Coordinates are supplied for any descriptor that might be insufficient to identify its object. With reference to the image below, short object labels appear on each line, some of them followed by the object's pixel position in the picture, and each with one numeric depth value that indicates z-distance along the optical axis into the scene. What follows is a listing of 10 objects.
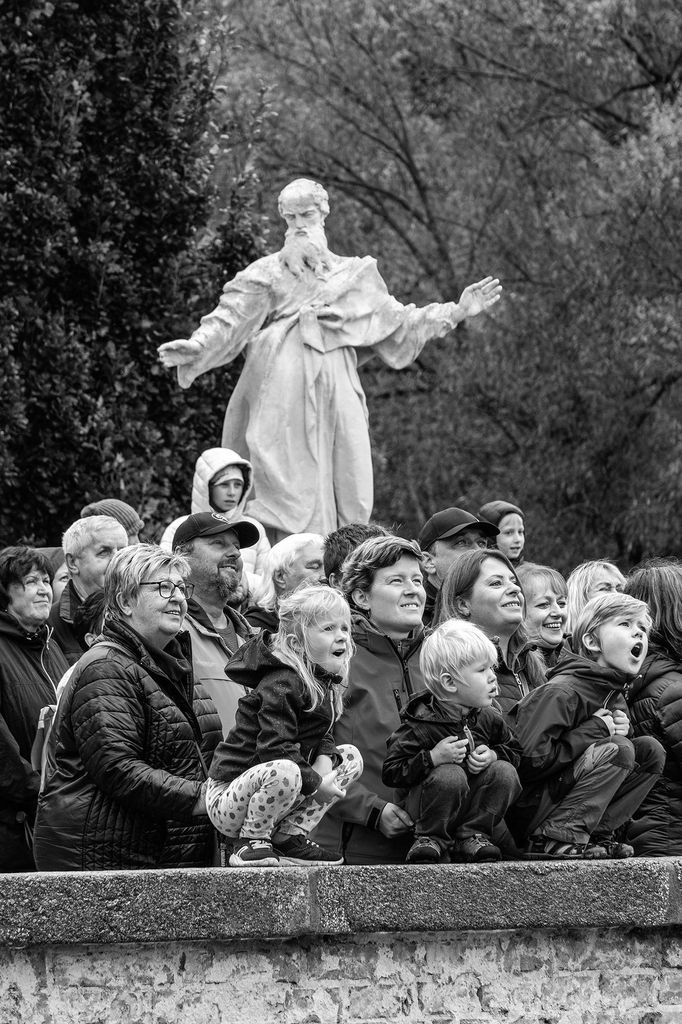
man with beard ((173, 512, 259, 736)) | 13.94
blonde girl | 10.61
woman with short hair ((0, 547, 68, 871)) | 12.78
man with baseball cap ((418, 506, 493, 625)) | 15.03
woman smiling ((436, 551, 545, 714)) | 13.24
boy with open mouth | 11.65
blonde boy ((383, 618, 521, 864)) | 11.16
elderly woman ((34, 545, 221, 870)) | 11.07
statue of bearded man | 20.58
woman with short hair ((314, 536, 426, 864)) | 11.64
